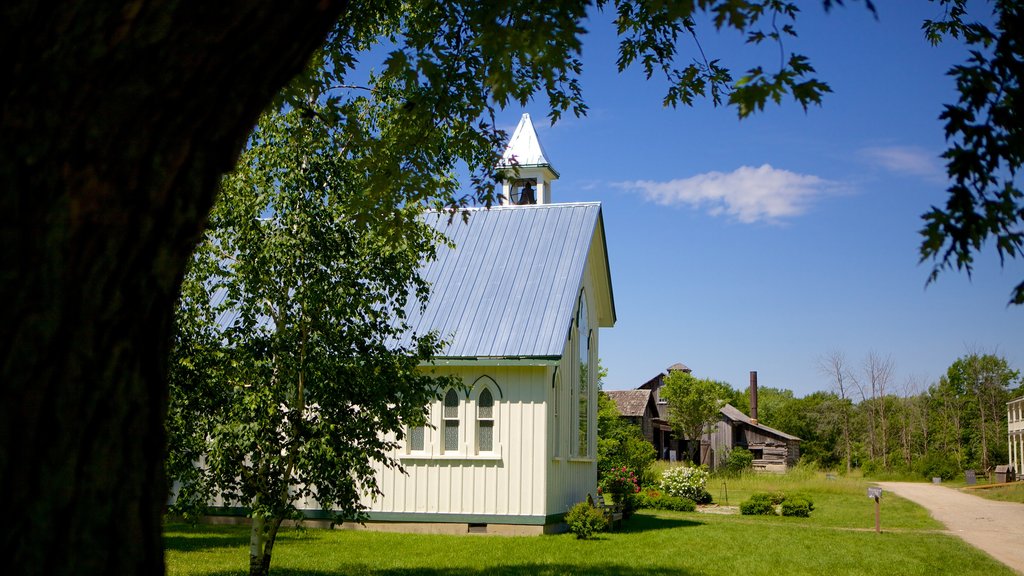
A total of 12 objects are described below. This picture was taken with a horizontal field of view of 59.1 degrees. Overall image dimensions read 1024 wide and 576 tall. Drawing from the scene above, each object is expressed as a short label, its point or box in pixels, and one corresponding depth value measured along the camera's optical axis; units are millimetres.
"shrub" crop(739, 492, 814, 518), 26906
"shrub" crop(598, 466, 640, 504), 22781
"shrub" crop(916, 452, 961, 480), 56000
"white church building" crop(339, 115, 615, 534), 18562
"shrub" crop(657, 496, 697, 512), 28595
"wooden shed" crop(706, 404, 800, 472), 67438
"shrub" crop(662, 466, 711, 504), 30984
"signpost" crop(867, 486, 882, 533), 20258
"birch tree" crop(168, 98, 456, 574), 9578
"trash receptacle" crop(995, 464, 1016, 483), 52375
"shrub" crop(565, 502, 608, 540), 18516
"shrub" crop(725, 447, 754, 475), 51938
